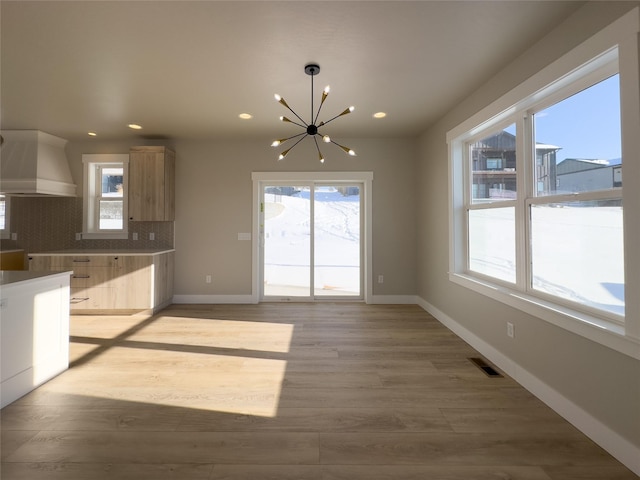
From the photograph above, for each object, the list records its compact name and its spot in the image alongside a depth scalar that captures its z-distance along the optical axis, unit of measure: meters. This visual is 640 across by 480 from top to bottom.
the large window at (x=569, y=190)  1.61
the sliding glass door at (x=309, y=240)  5.02
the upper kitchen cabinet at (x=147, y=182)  4.45
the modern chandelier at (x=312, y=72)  2.63
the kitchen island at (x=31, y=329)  2.06
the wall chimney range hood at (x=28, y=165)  4.17
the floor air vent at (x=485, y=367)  2.51
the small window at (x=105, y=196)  4.78
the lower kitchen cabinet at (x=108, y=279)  4.07
